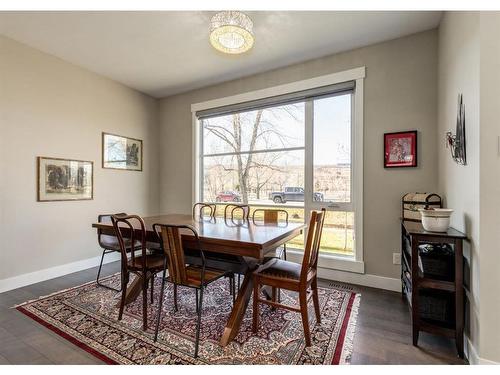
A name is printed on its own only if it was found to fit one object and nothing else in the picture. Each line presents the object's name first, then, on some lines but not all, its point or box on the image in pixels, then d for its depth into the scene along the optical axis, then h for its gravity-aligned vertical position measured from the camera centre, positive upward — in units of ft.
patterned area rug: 5.63 -3.77
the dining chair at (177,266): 5.89 -1.90
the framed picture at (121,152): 12.73 +1.87
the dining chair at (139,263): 6.66 -2.16
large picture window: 10.39 +1.41
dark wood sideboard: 5.65 -2.56
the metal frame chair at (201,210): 10.69 -1.15
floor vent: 9.48 -3.80
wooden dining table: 5.89 -1.35
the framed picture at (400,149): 8.90 +1.38
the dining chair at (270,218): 9.05 -1.14
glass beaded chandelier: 6.92 +4.31
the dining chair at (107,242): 9.43 -2.20
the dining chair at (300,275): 5.98 -2.25
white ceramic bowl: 6.00 -0.78
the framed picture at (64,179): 10.27 +0.35
